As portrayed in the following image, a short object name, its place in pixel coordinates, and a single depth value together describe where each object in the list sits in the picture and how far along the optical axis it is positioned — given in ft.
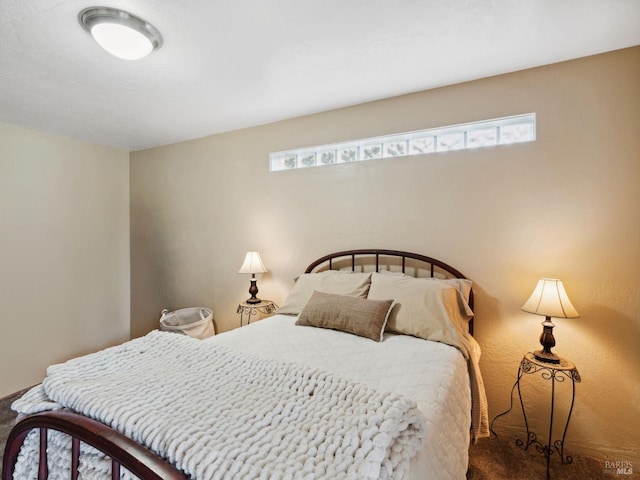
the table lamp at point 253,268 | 9.29
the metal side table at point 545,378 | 5.61
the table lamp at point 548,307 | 5.66
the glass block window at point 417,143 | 6.95
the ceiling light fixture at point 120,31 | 4.82
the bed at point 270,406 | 2.70
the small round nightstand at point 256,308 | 9.22
